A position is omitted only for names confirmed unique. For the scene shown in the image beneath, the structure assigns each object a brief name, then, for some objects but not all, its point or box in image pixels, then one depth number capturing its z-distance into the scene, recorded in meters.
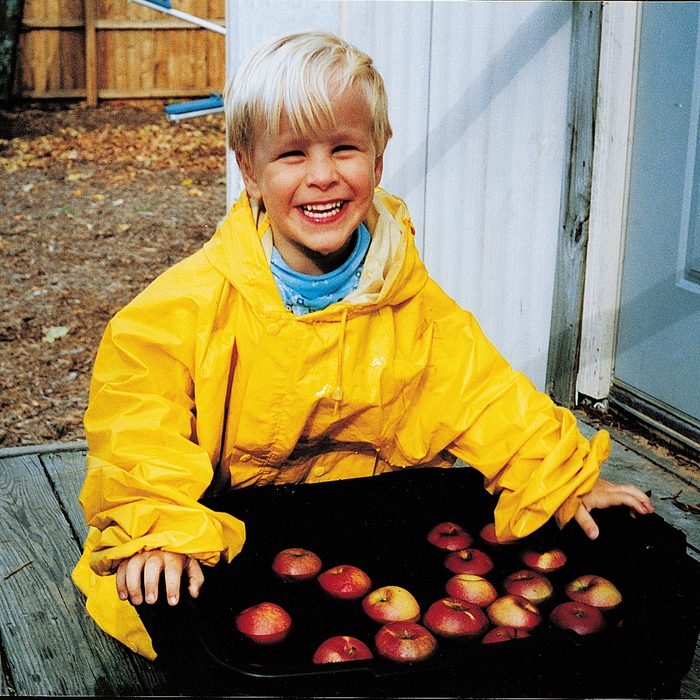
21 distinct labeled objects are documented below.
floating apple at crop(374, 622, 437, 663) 1.80
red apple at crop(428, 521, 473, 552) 2.19
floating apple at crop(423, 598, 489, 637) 1.91
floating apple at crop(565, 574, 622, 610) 1.95
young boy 1.86
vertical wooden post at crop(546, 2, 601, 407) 3.09
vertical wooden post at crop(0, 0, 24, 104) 10.22
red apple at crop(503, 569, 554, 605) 2.04
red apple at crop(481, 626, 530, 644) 1.84
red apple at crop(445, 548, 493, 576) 2.12
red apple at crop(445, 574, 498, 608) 2.03
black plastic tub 1.48
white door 2.85
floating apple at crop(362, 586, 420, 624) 1.96
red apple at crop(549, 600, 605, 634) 1.85
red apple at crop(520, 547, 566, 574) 2.12
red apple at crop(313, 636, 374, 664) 1.77
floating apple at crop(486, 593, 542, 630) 1.92
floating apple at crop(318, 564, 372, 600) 2.03
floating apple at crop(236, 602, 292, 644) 1.86
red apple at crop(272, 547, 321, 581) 2.05
